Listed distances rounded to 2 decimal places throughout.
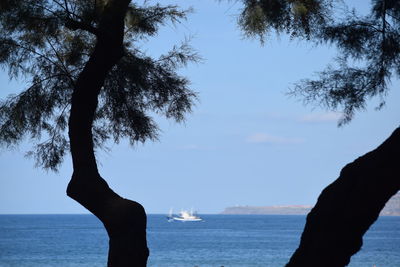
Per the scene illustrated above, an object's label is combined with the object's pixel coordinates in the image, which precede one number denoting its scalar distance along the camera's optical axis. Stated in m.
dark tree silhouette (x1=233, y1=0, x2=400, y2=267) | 10.80
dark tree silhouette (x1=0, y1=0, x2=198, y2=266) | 15.03
